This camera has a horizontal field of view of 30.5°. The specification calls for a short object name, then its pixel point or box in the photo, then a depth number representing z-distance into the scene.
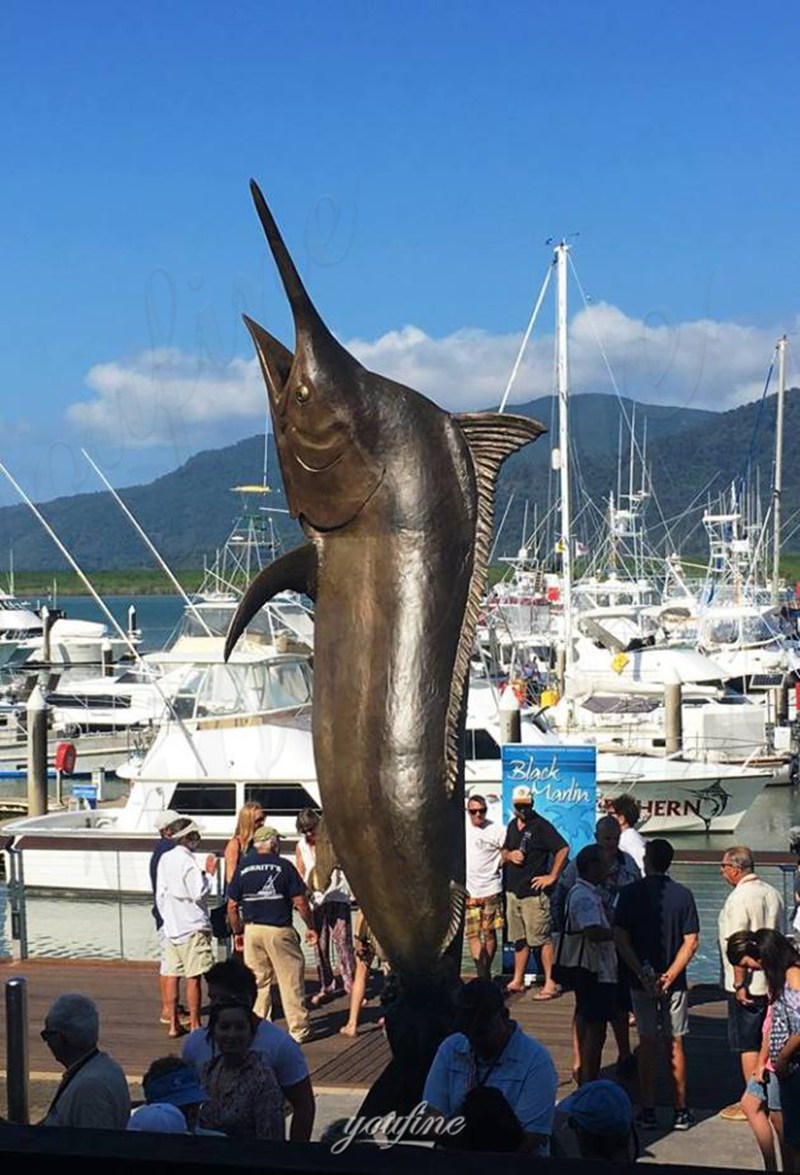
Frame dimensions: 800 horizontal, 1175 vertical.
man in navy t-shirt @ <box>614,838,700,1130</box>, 7.75
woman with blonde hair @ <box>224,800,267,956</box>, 10.30
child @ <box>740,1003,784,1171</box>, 6.50
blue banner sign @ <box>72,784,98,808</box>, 29.11
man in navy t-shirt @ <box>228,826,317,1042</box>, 9.42
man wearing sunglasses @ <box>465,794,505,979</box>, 10.60
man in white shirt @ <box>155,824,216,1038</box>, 9.87
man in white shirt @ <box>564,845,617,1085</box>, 7.93
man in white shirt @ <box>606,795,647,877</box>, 10.23
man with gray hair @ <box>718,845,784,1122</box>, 7.21
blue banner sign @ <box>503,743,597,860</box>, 12.51
